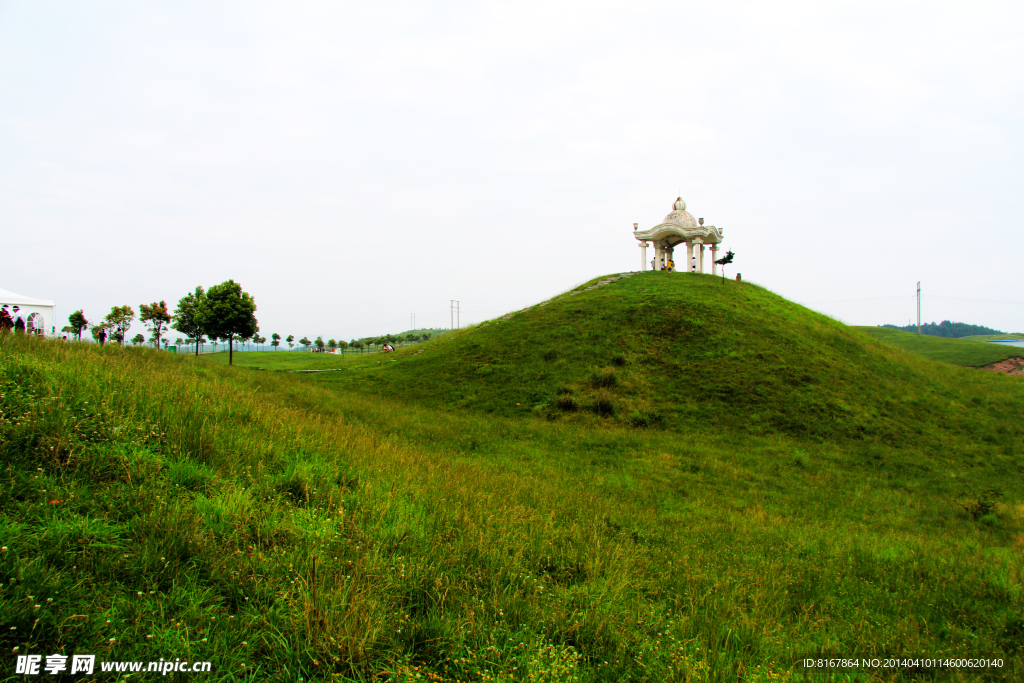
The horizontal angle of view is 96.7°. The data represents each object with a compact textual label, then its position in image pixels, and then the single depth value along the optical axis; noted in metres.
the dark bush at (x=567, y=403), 20.45
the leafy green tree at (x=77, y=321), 68.25
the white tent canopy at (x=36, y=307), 26.41
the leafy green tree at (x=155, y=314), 67.44
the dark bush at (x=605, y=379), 22.41
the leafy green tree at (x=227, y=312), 44.03
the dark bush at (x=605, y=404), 19.96
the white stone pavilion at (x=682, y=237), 43.78
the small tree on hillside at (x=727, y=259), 37.12
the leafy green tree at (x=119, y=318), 71.81
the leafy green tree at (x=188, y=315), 60.59
